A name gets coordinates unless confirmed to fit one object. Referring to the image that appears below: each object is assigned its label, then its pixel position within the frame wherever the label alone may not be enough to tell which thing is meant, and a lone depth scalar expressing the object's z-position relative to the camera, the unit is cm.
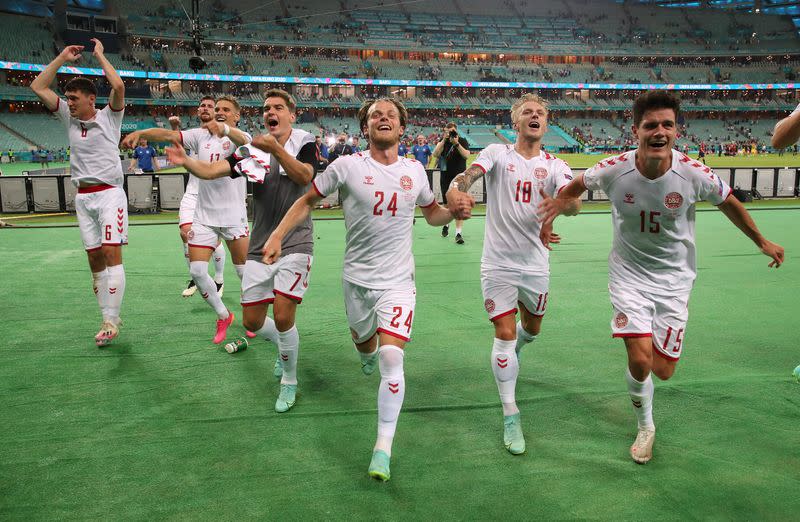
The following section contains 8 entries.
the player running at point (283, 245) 477
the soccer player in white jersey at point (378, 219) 404
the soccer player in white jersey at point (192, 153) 544
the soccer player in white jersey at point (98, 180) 628
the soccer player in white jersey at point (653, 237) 387
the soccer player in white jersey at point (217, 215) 631
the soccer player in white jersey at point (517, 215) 449
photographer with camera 1252
